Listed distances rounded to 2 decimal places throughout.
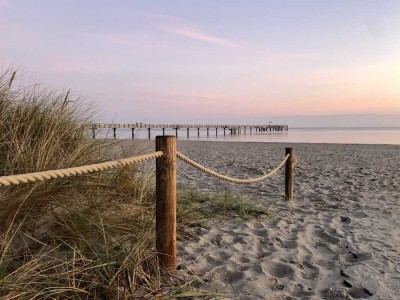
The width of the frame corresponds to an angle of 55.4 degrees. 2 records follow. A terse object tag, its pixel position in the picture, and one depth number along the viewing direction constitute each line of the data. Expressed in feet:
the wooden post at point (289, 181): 19.35
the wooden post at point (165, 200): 8.91
